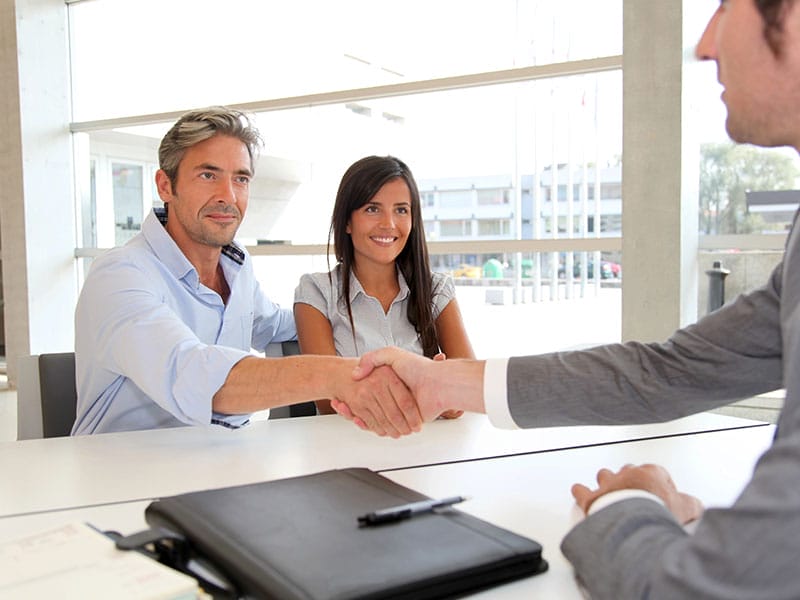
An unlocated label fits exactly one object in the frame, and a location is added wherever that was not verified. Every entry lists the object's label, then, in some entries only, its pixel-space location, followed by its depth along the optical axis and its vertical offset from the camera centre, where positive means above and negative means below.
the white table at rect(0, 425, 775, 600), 1.08 -0.40
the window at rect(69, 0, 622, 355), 4.57 +0.92
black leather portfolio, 0.81 -0.34
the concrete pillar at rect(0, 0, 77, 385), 6.38 +0.68
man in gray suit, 0.61 -0.23
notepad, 0.77 -0.34
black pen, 0.97 -0.34
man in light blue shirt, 1.63 -0.18
